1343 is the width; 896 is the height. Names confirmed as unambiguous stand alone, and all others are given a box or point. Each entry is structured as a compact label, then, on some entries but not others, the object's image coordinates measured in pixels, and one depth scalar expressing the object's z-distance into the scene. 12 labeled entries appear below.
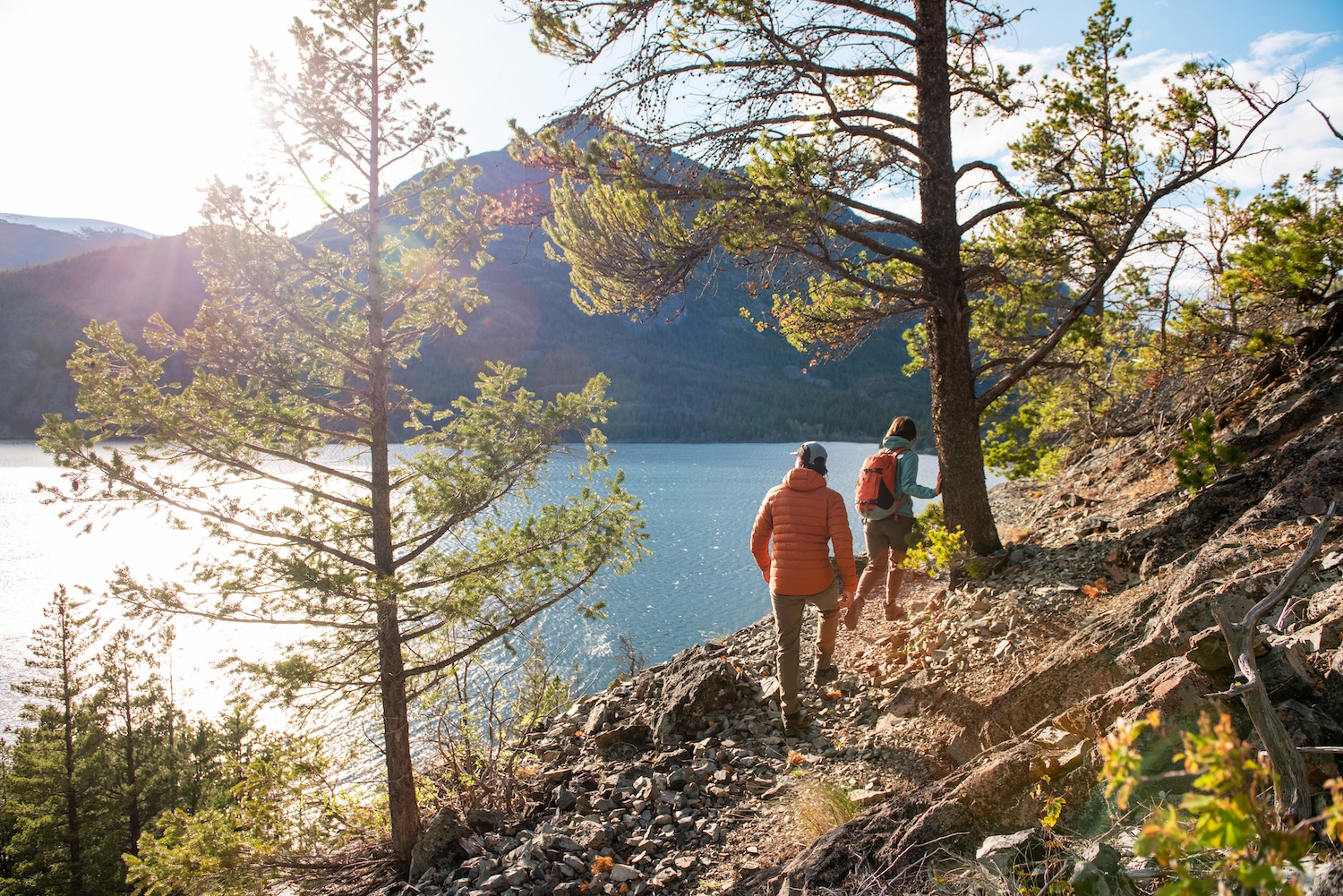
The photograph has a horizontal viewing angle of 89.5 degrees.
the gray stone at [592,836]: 4.08
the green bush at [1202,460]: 5.00
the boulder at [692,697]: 5.30
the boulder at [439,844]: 4.73
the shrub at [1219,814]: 1.05
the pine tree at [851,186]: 5.29
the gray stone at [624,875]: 3.71
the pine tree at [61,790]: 13.89
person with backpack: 5.79
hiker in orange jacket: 4.83
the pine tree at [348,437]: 4.73
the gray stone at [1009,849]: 2.42
